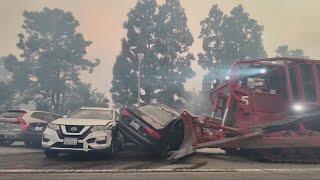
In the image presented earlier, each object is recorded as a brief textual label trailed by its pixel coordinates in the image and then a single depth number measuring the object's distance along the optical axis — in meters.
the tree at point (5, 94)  43.31
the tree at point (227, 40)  40.69
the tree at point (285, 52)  53.09
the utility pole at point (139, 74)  35.91
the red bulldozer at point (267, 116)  11.60
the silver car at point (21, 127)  15.84
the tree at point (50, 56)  40.62
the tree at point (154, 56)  38.44
